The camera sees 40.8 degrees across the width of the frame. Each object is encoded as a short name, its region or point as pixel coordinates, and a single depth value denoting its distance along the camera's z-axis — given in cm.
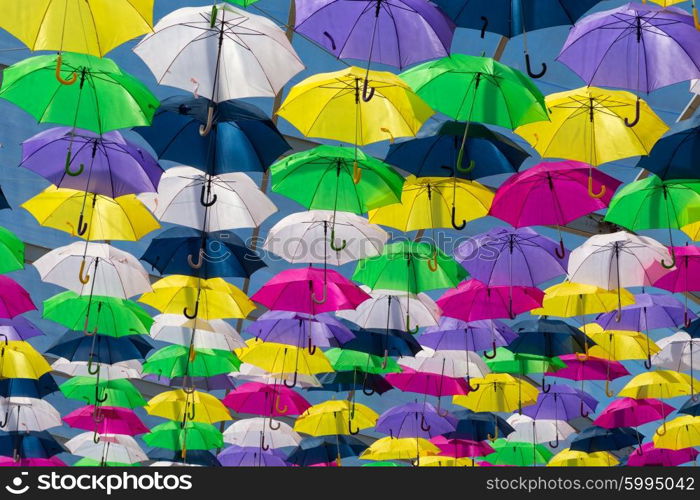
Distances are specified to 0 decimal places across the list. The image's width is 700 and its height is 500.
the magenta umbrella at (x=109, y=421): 1209
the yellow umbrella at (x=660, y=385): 1080
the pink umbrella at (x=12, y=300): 912
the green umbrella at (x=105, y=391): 1187
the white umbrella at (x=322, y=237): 866
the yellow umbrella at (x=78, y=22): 577
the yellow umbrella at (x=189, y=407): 1169
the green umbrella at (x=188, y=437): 1223
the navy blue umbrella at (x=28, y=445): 1288
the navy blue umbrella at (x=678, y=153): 679
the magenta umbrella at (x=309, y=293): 903
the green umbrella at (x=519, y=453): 1350
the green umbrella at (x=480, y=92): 673
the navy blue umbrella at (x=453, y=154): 741
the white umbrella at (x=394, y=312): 980
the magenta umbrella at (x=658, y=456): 1279
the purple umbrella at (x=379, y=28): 611
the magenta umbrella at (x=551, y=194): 766
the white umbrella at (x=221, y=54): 654
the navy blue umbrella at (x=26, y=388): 1157
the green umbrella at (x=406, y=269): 915
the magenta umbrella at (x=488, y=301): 929
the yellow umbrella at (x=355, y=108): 697
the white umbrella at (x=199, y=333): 1009
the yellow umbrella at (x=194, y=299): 939
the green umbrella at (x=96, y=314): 982
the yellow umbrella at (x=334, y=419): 1227
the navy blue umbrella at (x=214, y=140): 713
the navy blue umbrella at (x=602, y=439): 1234
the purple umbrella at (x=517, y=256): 882
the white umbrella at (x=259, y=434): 1295
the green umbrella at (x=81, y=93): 679
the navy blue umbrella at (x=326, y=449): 1275
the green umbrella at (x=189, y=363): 1080
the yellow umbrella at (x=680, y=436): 1207
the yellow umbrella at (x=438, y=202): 815
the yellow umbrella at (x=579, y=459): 1309
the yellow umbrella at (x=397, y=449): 1252
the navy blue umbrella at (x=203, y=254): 880
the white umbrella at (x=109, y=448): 1320
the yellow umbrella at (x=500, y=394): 1176
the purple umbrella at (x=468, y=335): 1029
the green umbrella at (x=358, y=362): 1081
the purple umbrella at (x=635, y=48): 636
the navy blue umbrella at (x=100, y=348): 1030
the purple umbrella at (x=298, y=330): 1019
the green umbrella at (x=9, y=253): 850
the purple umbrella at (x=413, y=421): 1234
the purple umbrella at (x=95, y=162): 761
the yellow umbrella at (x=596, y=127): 719
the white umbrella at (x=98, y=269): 923
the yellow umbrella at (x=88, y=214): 850
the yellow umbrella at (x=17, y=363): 1039
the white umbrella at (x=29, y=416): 1245
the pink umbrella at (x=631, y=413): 1148
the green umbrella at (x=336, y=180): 768
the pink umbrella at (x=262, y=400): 1158
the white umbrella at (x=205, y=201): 823
